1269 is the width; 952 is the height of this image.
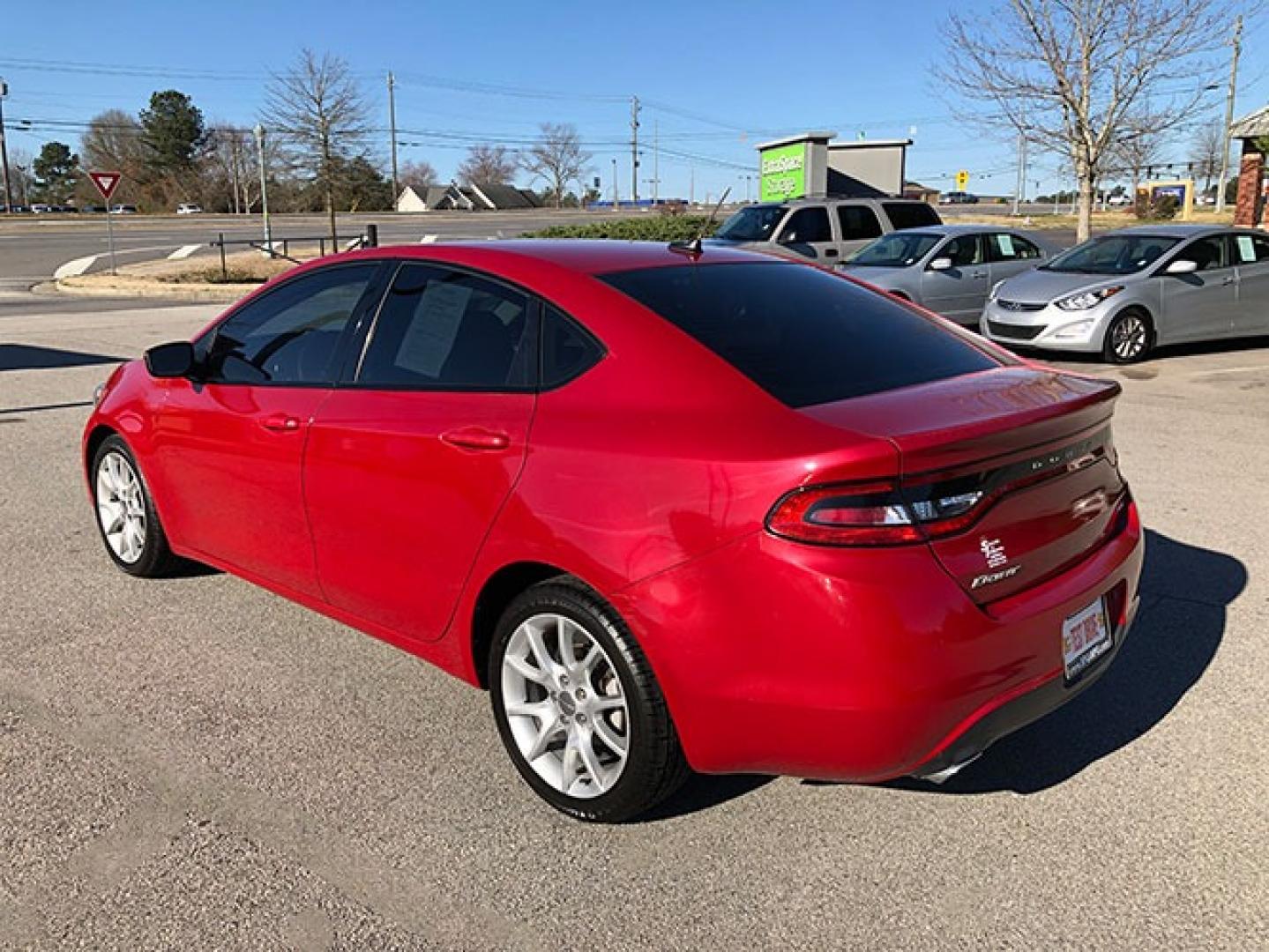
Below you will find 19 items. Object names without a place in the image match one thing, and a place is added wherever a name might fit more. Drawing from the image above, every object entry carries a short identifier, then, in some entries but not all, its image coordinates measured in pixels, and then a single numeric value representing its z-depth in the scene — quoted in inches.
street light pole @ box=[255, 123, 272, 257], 1151.3
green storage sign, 977.5
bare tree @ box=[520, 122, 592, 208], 3905.0
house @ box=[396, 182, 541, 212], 3754.9
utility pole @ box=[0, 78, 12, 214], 3097.9
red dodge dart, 95.5
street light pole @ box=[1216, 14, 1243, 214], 1733.8
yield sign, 960.3
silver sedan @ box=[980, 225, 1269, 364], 445.7
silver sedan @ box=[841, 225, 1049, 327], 536.1
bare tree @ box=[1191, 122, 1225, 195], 2805.1
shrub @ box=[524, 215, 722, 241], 1135.0
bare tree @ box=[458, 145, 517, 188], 4158.5
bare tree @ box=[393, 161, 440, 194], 4424.2
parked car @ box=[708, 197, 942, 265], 627.2
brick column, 899.4
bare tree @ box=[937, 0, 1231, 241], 758.5
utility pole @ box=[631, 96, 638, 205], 3543.3
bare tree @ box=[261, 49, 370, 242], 1234.6
